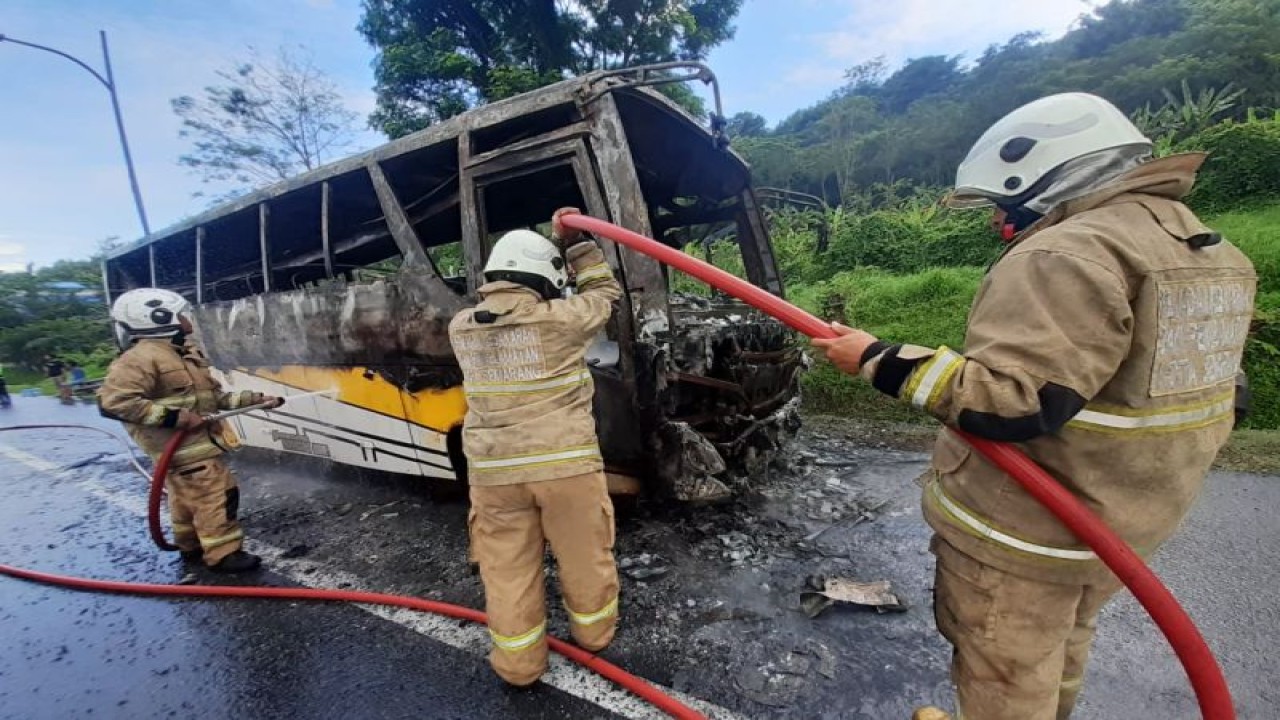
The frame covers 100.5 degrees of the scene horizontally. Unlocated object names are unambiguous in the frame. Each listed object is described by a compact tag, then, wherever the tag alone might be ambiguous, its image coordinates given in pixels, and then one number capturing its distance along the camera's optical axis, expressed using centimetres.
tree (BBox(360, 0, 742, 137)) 1233
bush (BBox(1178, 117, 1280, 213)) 720
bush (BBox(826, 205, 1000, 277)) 912
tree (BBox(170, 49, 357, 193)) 1473
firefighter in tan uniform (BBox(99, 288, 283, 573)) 307
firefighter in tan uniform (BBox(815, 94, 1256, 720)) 112
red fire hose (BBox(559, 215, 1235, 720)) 116
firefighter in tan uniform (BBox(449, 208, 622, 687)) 197
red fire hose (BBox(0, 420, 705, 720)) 188
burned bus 257
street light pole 1096
